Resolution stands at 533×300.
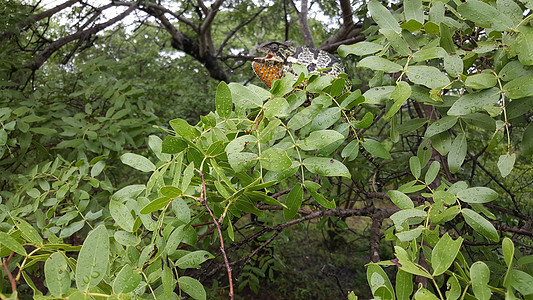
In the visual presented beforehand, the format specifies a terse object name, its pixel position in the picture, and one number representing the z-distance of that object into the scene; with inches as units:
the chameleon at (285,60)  19.0
